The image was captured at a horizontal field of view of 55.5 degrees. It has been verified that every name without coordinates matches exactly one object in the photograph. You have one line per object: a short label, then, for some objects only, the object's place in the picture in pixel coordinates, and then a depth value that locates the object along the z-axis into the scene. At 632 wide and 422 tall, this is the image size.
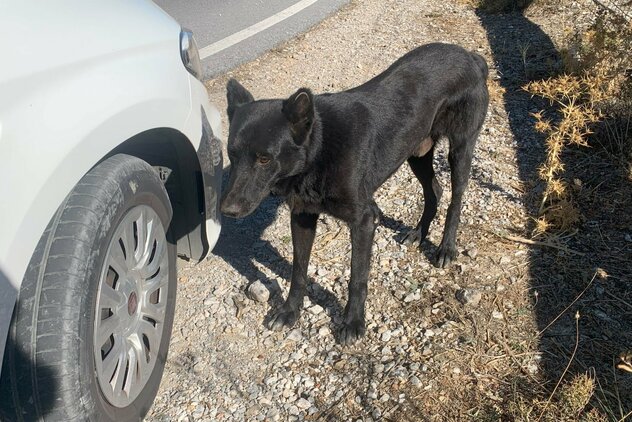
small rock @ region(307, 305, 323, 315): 3.37
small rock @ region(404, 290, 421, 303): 3.35
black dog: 2.90
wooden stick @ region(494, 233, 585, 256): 3.59
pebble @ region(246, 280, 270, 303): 3.43
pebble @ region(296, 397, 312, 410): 2.76
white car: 1.85
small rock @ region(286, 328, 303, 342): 3.17
